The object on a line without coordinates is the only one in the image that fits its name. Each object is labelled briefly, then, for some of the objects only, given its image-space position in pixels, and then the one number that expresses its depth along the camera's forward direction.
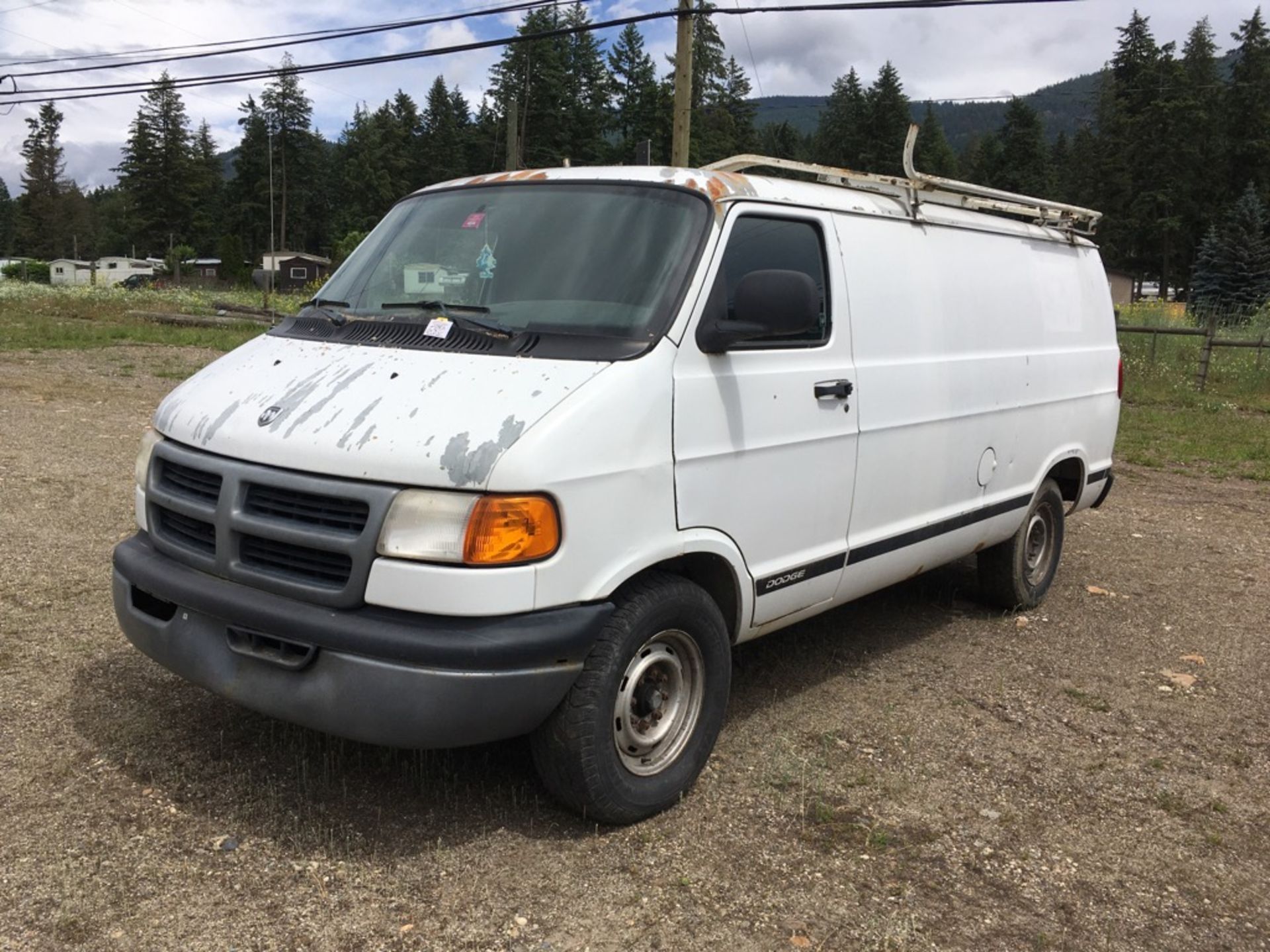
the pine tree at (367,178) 96.38
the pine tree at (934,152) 100.31
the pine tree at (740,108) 83.12
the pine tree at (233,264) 84.50
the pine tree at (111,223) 124.12
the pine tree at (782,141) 98.44
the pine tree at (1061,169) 93.31
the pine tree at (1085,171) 83.62
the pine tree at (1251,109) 75.81
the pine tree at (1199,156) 77.31
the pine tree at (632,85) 74.06
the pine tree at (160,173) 100.88
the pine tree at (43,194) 121.31
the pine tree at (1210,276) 54.34
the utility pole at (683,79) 16.56
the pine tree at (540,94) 73.00
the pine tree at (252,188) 103.50
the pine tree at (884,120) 95.81
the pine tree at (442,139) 98.50
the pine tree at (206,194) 104.00
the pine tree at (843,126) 97.76
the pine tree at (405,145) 98.94
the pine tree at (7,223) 137.38
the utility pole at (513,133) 24.39
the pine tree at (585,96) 75.56
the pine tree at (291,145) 103.69
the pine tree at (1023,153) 98.12
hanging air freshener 4.11
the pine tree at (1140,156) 78.25
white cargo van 3.19
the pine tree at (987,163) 100.88
